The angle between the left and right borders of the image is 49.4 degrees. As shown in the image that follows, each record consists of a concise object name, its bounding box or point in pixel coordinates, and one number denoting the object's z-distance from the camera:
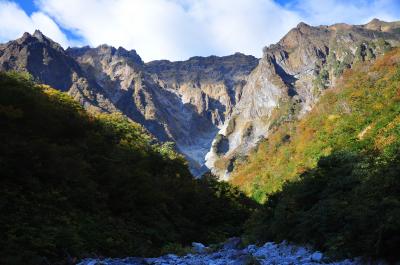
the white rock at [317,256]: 12.09
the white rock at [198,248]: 21.21
